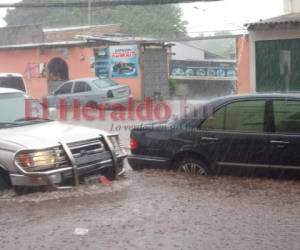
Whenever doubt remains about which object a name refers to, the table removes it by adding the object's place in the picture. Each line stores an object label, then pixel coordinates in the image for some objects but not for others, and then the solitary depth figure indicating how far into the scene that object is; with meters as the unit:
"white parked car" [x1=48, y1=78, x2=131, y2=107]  20.78
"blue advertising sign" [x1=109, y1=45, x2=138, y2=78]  24.97
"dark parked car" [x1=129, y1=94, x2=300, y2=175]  7.04
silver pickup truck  6.52
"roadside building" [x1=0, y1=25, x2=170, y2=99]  25.14
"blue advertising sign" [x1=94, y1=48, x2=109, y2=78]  25.53
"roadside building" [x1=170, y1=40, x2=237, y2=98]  31.88
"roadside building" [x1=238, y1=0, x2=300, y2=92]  17.48
